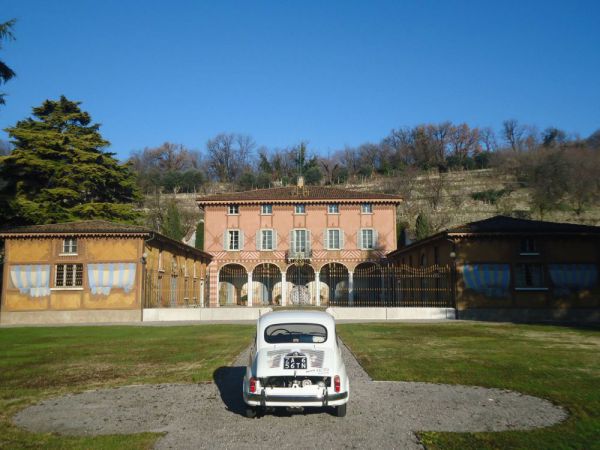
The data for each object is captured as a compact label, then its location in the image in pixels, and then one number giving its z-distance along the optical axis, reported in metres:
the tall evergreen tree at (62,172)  36.22
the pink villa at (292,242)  40.53
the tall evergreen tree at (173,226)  51.94
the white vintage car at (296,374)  6.58
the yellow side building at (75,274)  25.64
